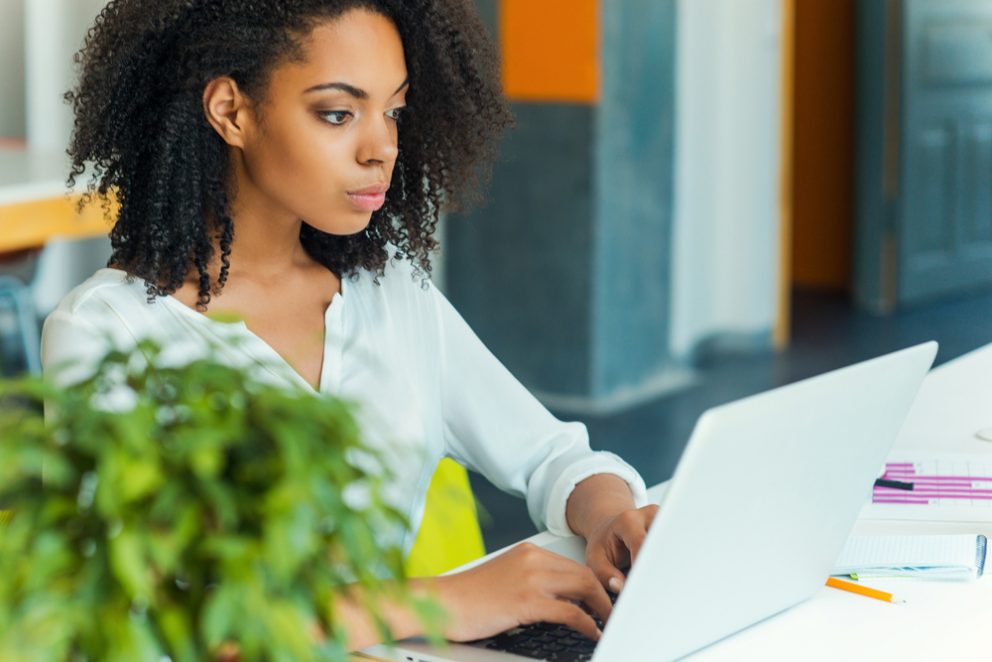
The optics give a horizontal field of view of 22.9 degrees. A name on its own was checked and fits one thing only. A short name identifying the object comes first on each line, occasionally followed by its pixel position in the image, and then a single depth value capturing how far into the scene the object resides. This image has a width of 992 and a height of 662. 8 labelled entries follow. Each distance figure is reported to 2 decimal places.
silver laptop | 1.95
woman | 2.50
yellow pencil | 2.31
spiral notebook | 2.36
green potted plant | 1.62
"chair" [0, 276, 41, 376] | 5.39
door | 7.89
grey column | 6.08
